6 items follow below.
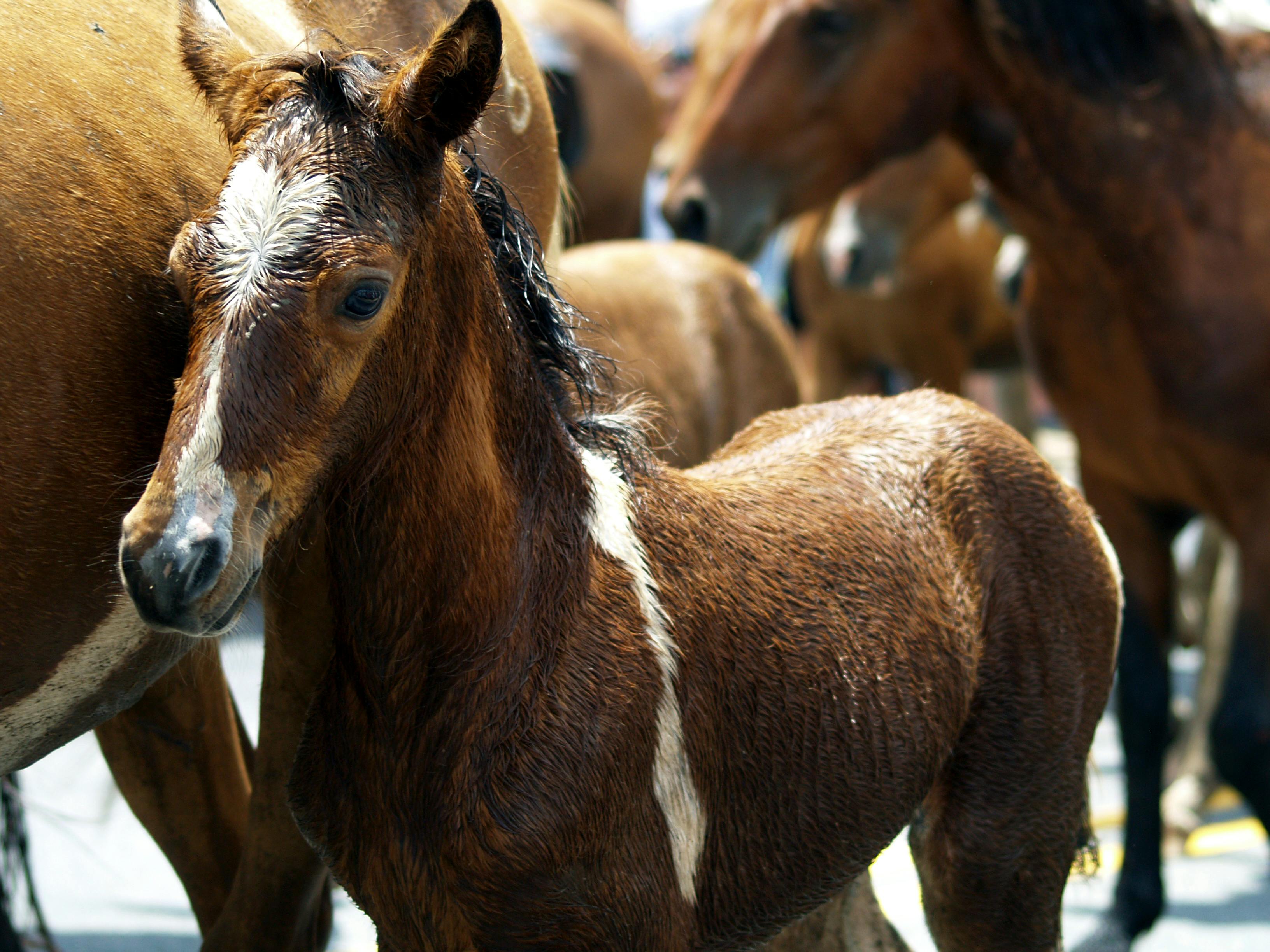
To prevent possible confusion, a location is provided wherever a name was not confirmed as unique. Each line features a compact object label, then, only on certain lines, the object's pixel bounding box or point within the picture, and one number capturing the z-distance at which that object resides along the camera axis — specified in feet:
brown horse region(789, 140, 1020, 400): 38.01
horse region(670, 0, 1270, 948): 22.43
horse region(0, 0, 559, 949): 11.46
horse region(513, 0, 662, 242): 38.04
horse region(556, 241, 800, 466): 27.40
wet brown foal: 10.21
